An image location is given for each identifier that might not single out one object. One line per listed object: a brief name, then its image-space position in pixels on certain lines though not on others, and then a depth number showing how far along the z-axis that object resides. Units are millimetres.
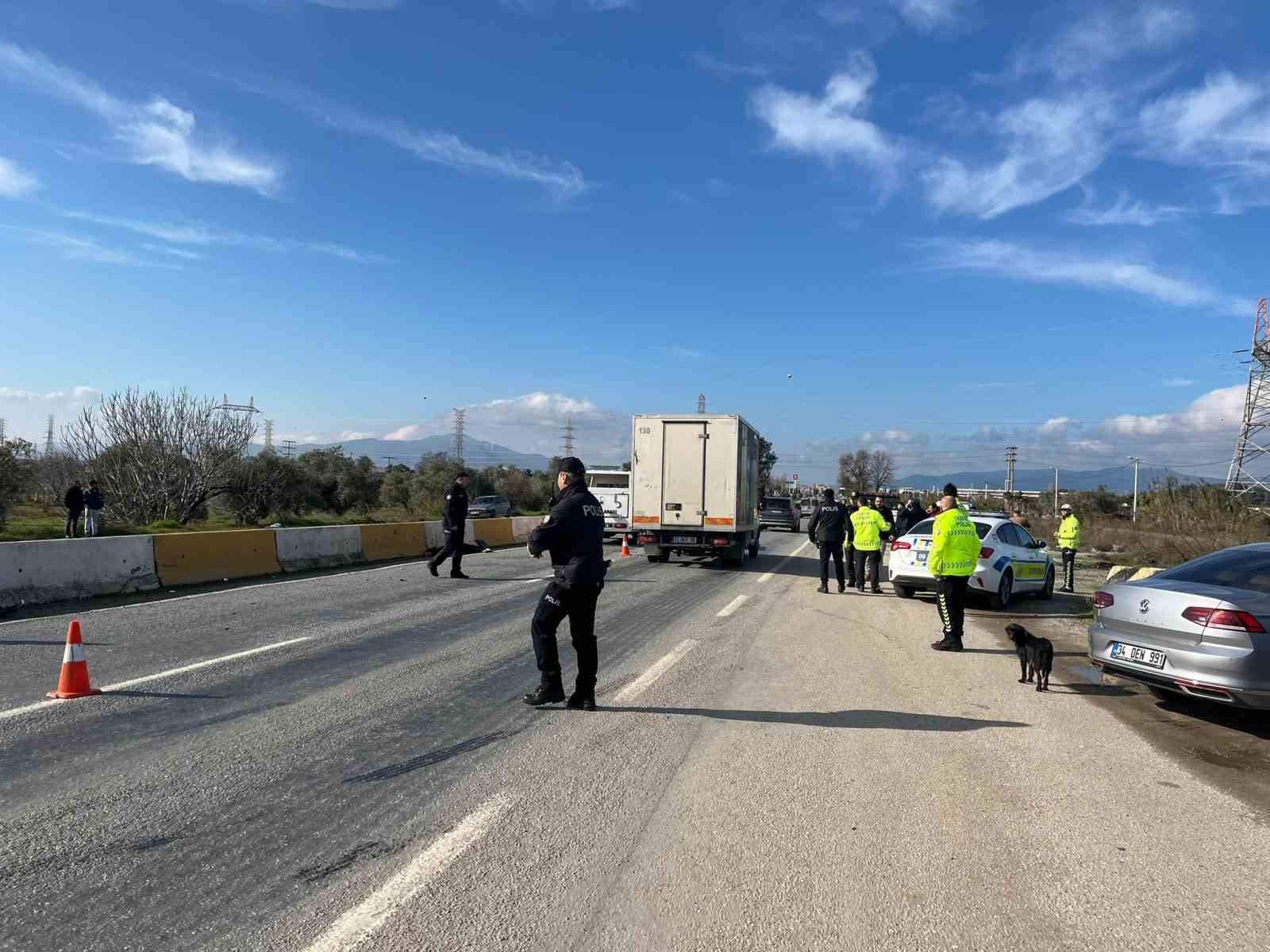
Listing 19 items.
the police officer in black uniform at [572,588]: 6129
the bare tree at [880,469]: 114781
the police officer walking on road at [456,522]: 14820
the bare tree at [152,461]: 32281
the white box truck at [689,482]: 18469
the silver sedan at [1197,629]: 6090
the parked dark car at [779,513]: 41719
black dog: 7449
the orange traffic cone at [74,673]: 6281
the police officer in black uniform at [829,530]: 14867
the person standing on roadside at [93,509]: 24781
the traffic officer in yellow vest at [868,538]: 15008
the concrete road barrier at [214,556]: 13336
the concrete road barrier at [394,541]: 19031
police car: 12930
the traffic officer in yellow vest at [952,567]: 9414
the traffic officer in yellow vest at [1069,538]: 16781
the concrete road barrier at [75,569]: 10906
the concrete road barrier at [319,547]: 16281
